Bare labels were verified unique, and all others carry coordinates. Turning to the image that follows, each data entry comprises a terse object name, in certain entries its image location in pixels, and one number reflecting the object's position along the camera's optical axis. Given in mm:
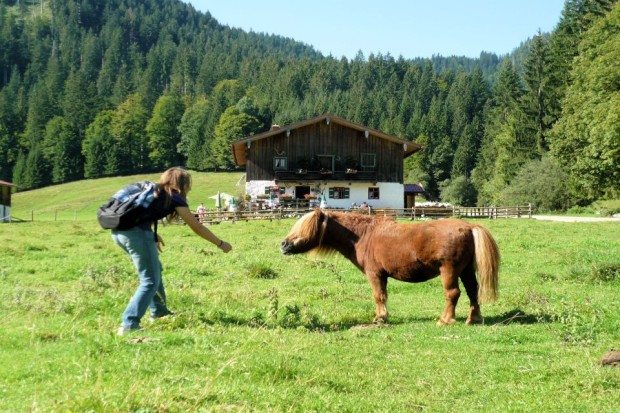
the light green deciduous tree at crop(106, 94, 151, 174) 115125
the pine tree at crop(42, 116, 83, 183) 112438
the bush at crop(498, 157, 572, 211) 55000
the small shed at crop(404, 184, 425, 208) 63094
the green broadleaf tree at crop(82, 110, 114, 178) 112625
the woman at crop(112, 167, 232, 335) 7031
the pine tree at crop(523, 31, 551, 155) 67625
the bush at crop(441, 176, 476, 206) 88875
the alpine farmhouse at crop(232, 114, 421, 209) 49281
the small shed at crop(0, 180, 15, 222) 53106
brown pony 8742
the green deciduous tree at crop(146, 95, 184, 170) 122000
